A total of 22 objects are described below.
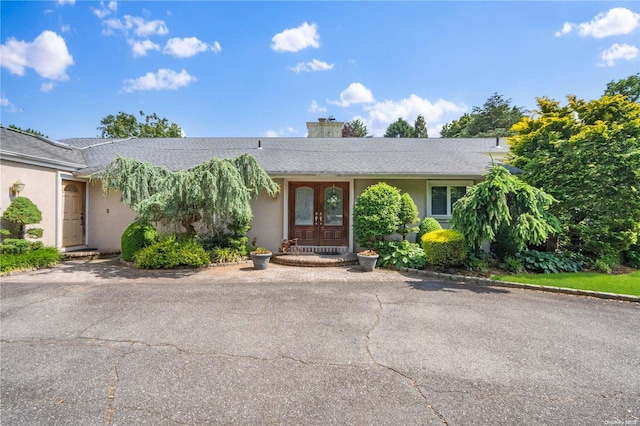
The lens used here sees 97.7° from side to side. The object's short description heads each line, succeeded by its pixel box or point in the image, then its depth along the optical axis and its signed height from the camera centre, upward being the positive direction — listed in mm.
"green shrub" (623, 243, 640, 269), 8500 -1341
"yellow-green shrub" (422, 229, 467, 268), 7598 -989
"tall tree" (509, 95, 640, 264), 7578 +1205
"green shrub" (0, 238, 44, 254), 7625 -946
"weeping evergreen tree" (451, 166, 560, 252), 6773 +65
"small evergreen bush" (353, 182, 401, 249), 8477 -44
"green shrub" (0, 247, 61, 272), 7348 -1305
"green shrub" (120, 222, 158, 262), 8602 -828
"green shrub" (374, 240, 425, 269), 8188 -1261
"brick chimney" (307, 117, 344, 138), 16094 +4907
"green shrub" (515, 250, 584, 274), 7773 -1390
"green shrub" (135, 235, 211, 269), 8023 -1263
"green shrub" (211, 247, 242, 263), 8789 -1351
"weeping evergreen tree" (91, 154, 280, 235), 7688 +700
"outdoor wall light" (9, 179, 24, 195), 8250 +740
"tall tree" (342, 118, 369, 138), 39125 +12370
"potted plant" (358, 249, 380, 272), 8007 -1365
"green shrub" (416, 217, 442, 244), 9062 -456
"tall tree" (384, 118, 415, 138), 41375 +12530
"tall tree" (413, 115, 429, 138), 41594 +12636
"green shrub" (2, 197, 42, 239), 7973 -26
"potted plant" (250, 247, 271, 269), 8211 -1355
